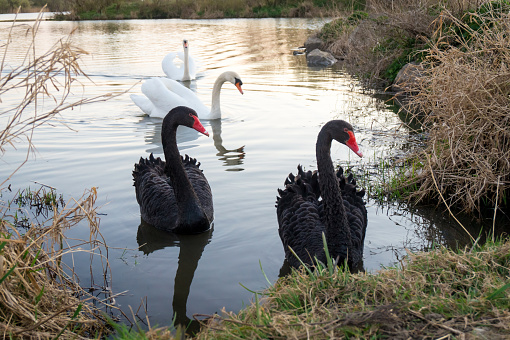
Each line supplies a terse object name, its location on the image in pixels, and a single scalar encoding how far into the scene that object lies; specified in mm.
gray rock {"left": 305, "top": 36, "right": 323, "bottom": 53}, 19719
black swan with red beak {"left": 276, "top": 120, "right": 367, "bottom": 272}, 4035
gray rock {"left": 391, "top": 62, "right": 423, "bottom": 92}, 10558
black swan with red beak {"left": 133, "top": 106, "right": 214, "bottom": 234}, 4965
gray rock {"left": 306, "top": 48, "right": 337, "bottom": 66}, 17109
